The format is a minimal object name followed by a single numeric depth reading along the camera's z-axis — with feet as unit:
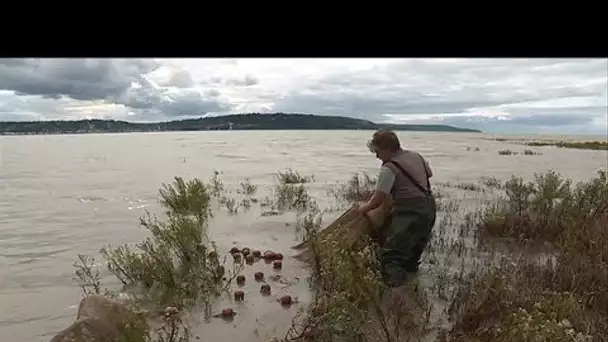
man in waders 21.24
